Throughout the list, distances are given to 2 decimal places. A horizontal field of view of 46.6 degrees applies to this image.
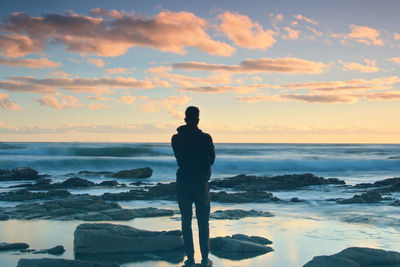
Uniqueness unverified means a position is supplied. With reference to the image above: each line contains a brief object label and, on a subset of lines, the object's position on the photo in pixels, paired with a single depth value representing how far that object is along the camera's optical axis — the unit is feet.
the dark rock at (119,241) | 24.20
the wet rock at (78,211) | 35.37
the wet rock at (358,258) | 20.27
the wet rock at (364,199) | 48.68
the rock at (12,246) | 24.45
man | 20.71
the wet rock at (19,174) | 83.32
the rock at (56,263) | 19.53
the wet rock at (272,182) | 67.77
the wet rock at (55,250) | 23.80
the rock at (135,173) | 92.19
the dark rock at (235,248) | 23.52
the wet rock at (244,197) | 49.21
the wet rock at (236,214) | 35.76
